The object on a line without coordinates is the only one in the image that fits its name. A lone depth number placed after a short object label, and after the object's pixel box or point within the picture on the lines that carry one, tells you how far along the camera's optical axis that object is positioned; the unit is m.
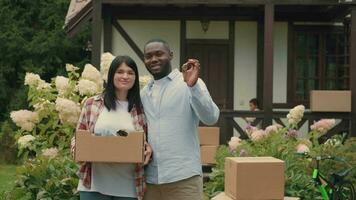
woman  4.66
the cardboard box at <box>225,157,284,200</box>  6.18
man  4.65
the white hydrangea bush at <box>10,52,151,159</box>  7.58
